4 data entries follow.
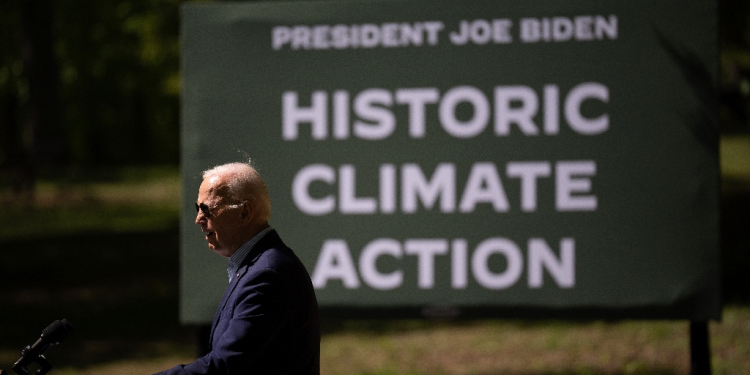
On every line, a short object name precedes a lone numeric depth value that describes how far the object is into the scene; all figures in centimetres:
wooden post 1337
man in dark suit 666
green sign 1301
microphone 675
